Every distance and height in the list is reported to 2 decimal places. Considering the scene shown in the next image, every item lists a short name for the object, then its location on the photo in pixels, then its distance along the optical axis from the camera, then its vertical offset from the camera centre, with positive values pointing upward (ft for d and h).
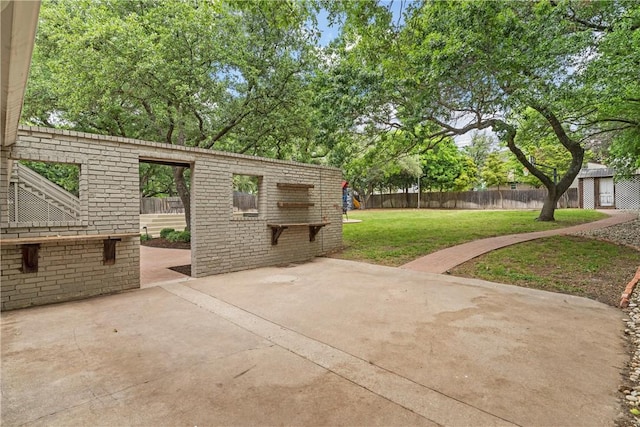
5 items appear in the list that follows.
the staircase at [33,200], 15.69 +0.62
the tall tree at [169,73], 25.82 +12.76
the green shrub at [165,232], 41.40 -2.92
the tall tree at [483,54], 19.63 +10.85
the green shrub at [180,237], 37.17 -3.26
